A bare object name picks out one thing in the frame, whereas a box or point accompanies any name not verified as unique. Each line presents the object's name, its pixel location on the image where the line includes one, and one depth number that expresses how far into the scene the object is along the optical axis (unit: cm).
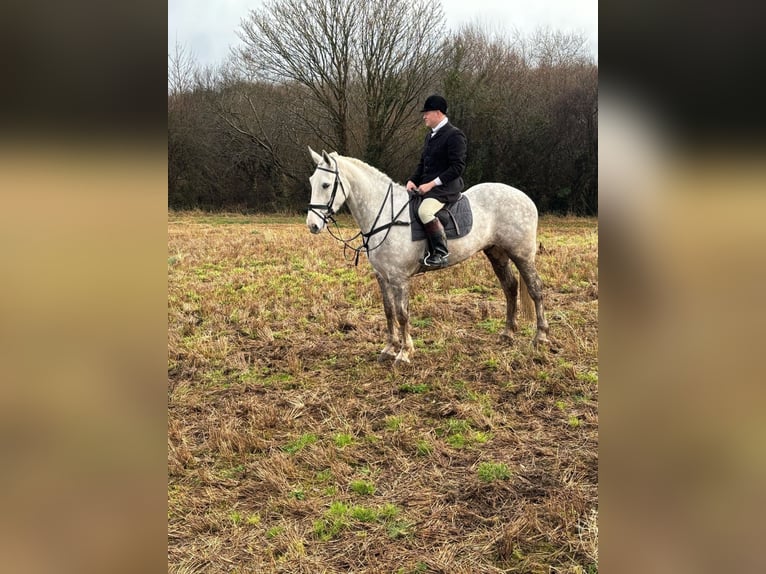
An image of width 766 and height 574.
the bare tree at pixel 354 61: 2323
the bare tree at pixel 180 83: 2619
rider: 548
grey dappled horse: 554
